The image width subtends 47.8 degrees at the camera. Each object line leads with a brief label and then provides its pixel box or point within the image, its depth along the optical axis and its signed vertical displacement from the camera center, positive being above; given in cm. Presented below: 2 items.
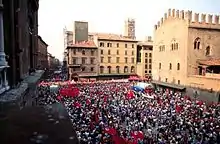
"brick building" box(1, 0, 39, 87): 1254 +160
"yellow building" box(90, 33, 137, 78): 5938 +262
